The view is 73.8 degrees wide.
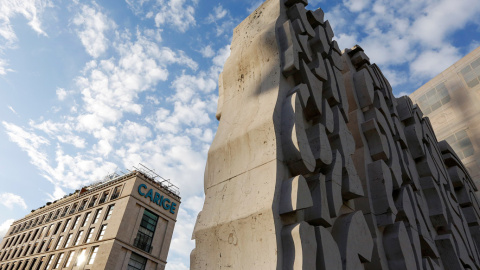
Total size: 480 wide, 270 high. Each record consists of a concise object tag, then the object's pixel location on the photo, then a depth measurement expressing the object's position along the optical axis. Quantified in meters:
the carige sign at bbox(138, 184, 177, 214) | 33.84
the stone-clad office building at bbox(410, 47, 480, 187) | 19.34
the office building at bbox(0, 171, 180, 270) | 30.16
